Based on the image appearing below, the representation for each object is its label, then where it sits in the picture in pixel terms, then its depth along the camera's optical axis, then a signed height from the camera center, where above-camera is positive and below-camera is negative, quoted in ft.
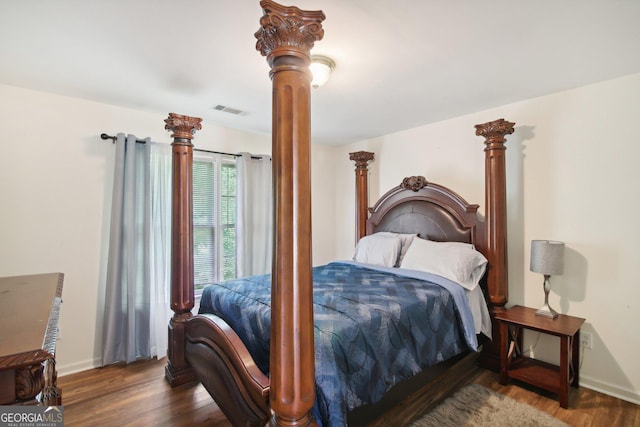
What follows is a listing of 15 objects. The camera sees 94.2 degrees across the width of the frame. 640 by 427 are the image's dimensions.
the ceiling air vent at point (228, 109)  9.44 +3.46
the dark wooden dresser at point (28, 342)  2.75 -1.29
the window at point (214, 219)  10.97 -0.12
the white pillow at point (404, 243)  10.31 -1.01
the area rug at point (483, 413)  6.44 -4.53
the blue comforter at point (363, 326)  4.80 -2.27
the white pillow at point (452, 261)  8.30 -1.40
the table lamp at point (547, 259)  7.49 -1.17
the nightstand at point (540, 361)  6.91 -3.62
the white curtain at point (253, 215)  11.39 +0.01
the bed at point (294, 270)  3.76 -1.03
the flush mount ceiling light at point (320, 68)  6.34 +3.17
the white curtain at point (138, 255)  8.95 -1.22
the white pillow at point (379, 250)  10.25 -1.27
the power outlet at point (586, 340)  7.77 -3.34
